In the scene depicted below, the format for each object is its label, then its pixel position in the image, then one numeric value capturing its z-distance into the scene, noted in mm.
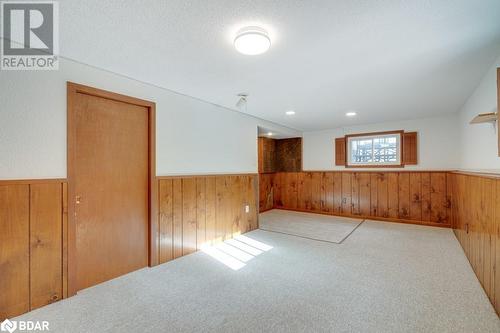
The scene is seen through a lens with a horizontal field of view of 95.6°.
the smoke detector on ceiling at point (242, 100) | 3244
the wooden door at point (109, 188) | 2270
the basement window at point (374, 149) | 5191
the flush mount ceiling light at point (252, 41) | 1688
